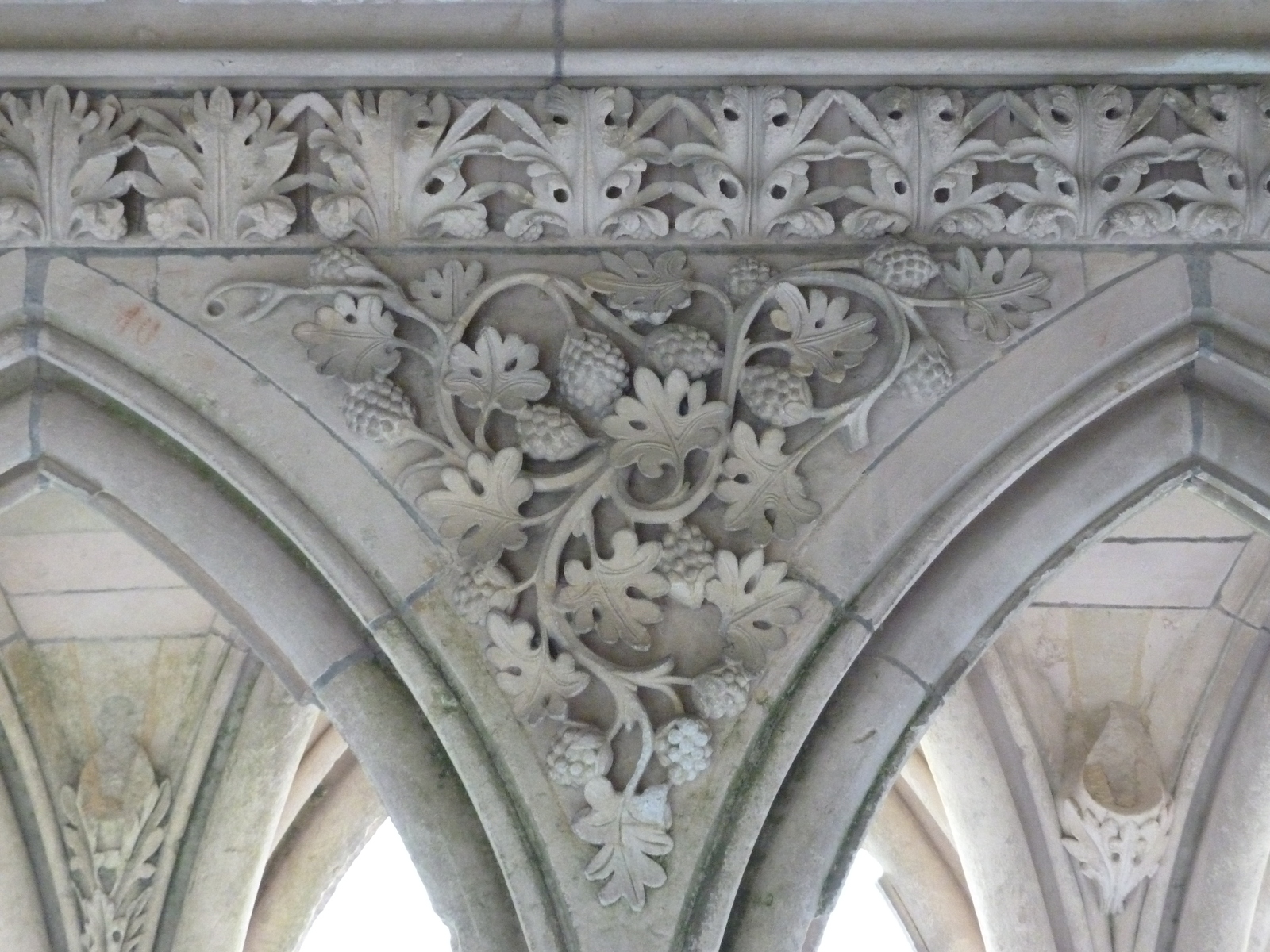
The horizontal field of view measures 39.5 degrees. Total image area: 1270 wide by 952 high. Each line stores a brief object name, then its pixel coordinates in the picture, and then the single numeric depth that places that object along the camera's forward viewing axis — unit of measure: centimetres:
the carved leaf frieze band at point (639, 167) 214
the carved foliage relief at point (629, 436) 201
